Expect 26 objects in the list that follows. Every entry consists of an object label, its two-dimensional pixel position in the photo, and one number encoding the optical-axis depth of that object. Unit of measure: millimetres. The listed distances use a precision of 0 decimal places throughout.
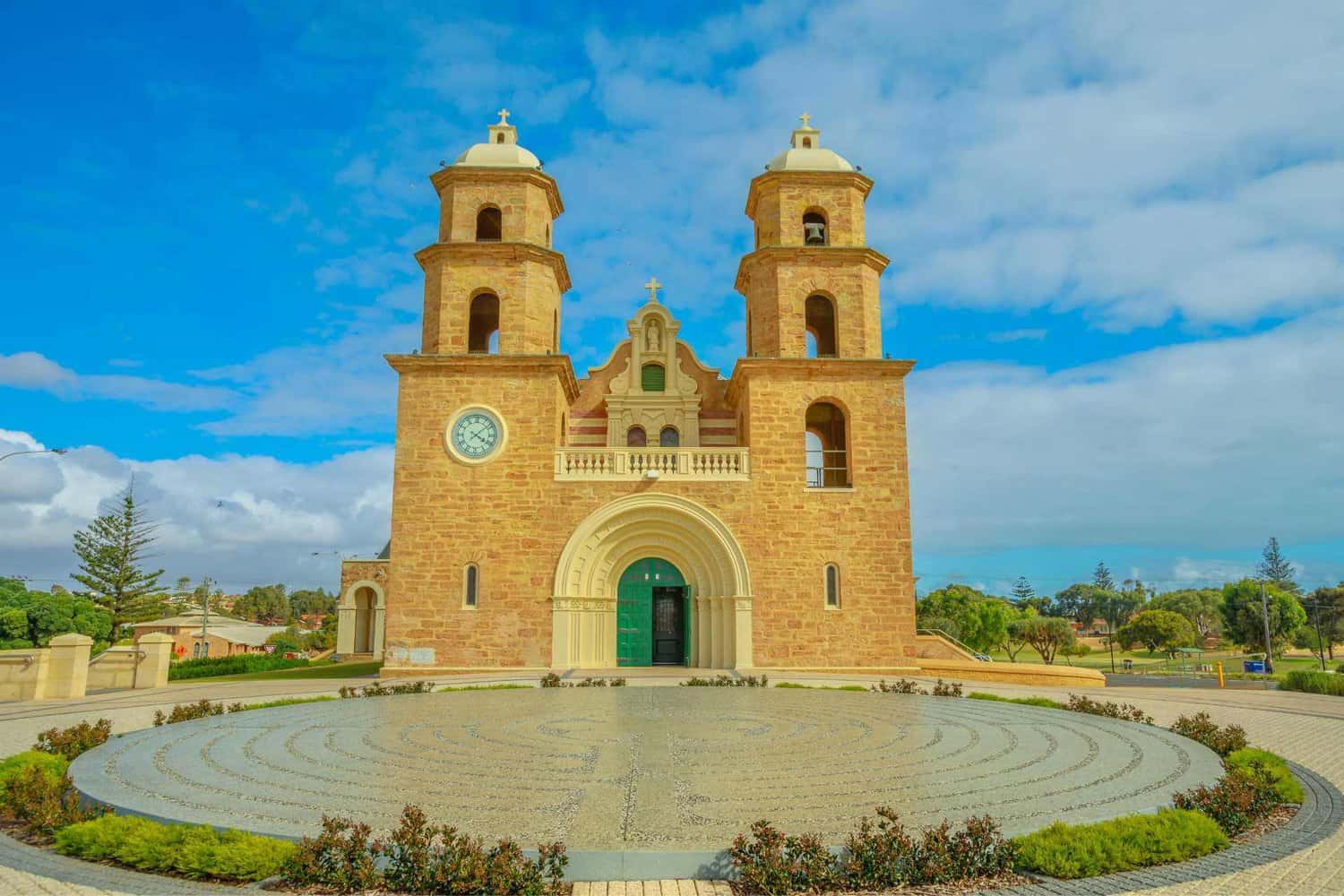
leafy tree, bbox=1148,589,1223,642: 77875
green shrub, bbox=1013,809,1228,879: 6211
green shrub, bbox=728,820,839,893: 5770
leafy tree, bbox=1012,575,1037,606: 90938
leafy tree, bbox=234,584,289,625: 109938
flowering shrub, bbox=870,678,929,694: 17578
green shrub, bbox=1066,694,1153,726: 13781
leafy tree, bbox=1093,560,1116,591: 115800
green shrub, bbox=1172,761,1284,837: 7352
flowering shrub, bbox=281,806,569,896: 5758
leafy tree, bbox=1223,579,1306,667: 54750
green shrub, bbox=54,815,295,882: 6117
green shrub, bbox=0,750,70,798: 8484
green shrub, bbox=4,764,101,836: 7113
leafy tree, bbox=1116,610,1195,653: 50156
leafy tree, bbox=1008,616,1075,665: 46219
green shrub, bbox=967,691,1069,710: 15469
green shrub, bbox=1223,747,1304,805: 8492
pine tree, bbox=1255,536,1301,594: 72062
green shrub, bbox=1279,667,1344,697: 20406
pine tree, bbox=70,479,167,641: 44656
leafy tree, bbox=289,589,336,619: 119938
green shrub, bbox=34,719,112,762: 10078
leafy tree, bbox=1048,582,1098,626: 102312
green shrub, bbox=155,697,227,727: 13156
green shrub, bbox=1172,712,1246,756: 10625
